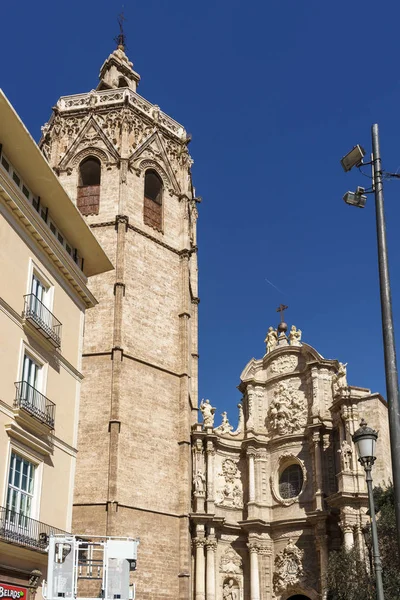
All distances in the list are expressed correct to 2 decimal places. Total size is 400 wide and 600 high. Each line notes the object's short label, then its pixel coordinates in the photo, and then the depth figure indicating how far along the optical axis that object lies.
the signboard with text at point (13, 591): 13.01
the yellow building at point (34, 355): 13.94
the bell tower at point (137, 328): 26.12
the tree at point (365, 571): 20.30
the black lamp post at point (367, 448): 9.88
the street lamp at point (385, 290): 7.44
